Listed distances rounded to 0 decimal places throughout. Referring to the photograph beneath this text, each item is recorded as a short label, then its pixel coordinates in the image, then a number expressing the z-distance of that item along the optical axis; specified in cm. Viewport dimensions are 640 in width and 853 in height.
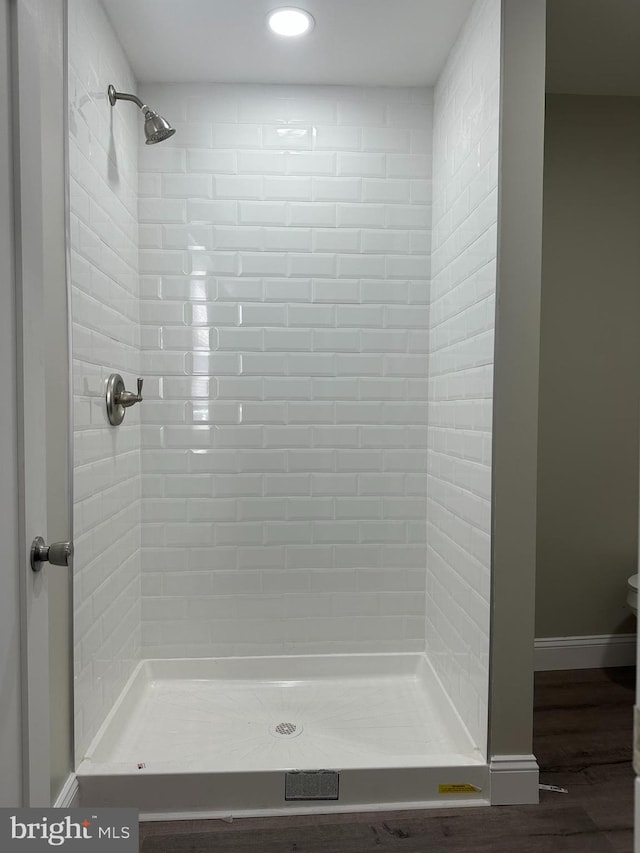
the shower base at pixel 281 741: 192
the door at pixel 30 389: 109
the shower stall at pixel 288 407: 246
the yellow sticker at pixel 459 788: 196
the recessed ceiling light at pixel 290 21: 215
